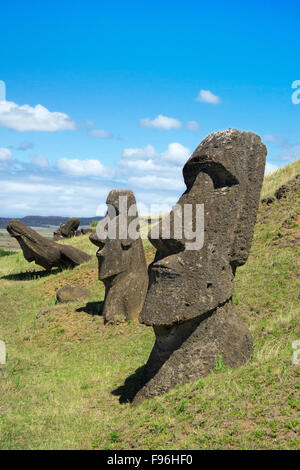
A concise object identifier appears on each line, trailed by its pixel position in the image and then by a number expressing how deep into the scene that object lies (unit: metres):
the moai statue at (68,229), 31.53
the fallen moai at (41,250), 20.28
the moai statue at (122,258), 12.12
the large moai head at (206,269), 6.32
